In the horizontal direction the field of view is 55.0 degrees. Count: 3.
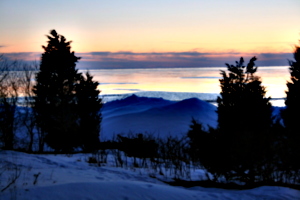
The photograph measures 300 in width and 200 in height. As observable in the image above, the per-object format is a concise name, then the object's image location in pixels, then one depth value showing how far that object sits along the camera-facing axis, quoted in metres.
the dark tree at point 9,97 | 28.21
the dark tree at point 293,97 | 28.61
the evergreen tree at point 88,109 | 32.47
